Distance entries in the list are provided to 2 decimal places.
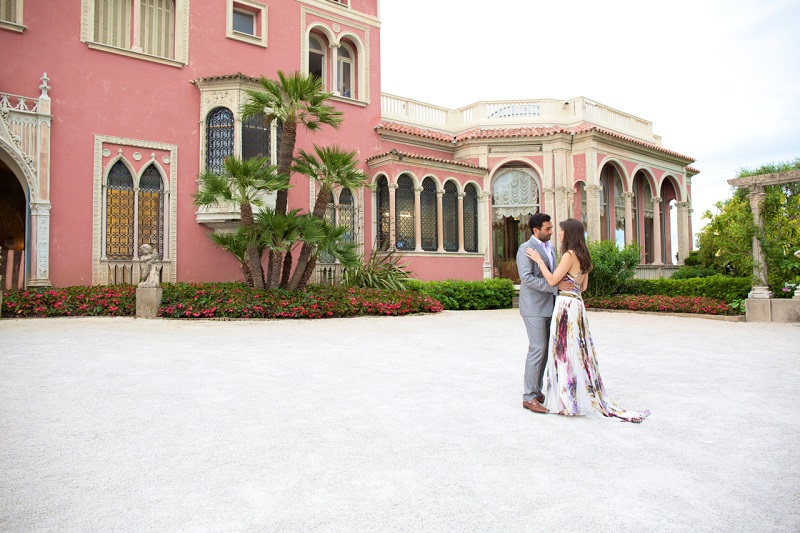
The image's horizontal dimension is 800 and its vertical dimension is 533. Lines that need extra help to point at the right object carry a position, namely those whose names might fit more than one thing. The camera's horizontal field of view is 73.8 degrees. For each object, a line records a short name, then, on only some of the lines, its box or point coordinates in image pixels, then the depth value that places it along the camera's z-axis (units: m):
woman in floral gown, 4.45
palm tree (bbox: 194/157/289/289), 11.91
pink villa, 13.84
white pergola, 13.08
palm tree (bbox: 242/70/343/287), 12.48
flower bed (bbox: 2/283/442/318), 12.02
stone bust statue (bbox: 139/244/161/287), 12.18
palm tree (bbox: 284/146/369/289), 12.71
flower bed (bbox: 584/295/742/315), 14.18
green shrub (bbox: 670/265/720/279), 21.61
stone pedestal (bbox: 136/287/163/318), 12.00
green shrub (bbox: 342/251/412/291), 15.45
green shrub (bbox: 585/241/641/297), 16.41
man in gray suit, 4.66
